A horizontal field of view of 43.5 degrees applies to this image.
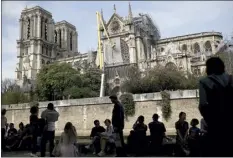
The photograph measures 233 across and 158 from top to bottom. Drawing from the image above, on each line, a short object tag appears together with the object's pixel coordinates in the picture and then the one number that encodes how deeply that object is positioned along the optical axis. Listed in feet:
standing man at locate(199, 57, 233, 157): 11.73
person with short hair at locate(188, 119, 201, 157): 22.84
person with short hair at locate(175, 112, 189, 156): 25.08
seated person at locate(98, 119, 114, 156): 27.99
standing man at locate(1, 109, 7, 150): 28.73
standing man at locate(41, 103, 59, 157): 26.37
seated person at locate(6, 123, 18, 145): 32.22
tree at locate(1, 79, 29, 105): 121.72
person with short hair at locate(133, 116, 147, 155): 26.53
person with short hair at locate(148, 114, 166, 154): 26.55
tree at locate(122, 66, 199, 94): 96.43
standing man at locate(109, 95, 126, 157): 23.89
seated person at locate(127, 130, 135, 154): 27.27
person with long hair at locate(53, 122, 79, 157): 22.77
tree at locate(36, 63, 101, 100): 117.91
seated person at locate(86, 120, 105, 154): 29.12
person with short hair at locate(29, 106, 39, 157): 27.76
